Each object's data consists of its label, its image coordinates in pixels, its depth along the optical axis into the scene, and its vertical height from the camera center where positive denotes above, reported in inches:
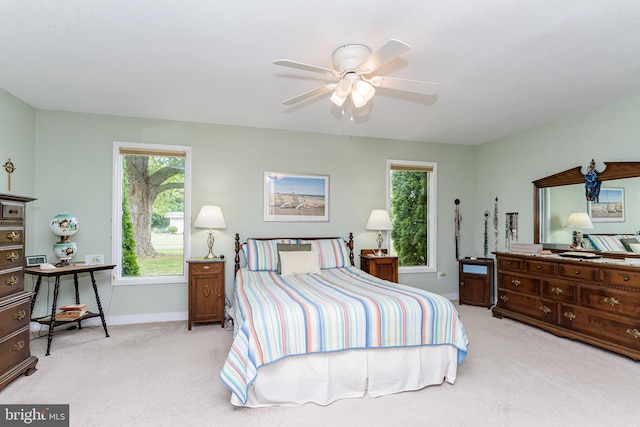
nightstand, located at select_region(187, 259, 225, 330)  156.9 -34.4
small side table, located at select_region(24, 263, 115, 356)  131.5 -25.7
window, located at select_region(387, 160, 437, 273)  214.2 +1.8
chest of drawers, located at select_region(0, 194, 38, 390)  101.7 -25.8
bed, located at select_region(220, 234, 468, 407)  88.9 -35.3
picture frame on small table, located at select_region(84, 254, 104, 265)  158.9 -20.0
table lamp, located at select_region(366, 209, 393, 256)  188.2 -1.9
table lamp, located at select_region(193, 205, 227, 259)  162.6 -1.0
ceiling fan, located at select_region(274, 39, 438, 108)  95.3 +39.3
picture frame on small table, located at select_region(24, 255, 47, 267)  143.3 -18.8
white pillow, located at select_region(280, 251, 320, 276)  155.0 -21.2
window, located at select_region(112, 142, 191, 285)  169.6 +2.5
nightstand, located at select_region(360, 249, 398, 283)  184.4 -26.5
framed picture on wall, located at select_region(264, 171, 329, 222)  187.6 +11.5
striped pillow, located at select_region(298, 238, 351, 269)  173.9 -18.1
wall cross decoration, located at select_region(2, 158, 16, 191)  135.7 +19.1
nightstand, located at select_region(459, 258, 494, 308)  195.0 -37.1
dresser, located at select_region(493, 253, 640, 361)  122.3 -33.3
